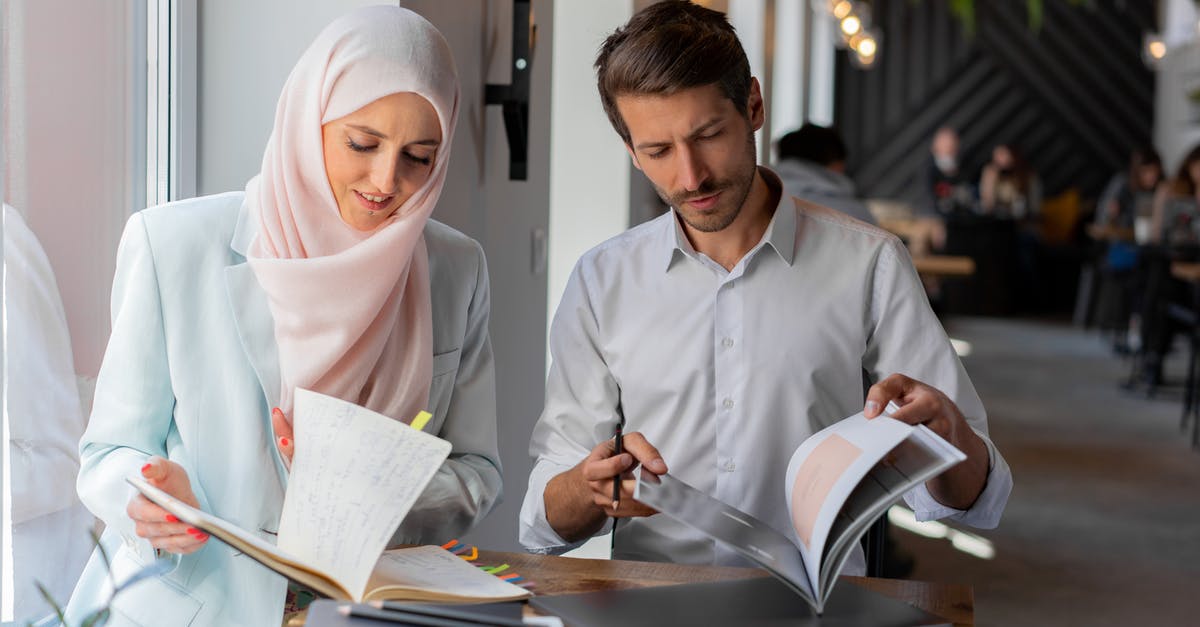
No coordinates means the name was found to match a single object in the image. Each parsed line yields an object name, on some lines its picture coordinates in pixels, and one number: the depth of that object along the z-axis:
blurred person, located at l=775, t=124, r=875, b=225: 4.25
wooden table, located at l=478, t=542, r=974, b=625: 1.35
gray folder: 1.24
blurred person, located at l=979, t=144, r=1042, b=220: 11.23
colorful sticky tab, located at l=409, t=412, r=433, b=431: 1.17
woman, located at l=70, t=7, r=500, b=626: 1.46
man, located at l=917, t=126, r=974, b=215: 11.11
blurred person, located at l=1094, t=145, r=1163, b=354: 8.84
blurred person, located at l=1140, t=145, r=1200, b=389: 7.20
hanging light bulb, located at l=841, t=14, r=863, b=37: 8.16
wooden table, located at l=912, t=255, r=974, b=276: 6.23
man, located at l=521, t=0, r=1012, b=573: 1.69
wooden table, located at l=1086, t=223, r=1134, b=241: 9.06
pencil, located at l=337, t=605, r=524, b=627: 1.15
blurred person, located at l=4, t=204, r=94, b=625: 1.42
